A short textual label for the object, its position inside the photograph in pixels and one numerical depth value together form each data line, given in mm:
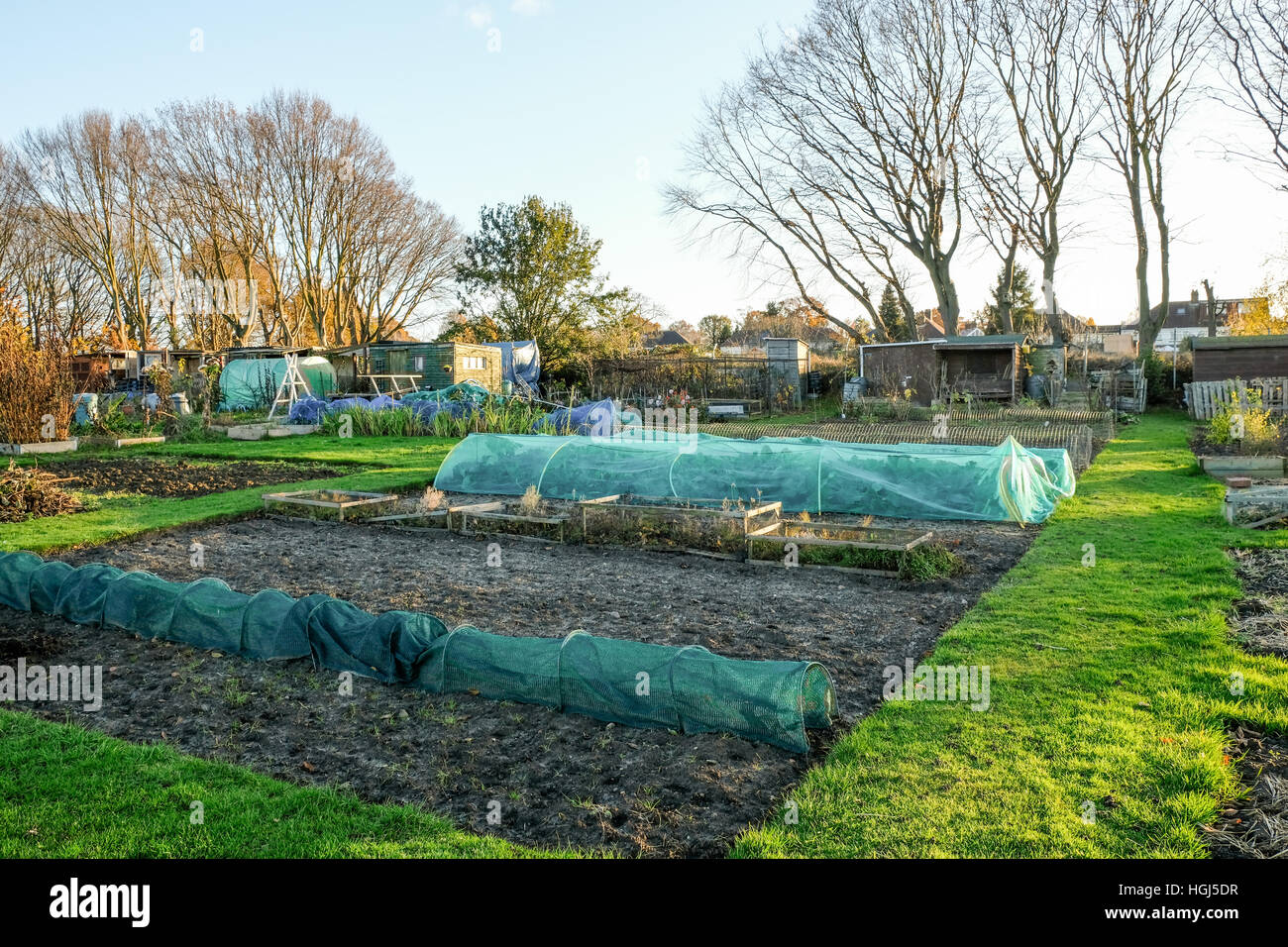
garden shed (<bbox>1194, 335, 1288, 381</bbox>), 24906
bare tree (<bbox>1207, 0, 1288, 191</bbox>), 27156
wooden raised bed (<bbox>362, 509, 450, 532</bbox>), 10984
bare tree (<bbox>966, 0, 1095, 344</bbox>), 31969
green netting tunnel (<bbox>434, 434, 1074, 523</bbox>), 10820
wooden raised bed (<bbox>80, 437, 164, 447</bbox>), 19094
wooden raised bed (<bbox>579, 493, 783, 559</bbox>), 9172
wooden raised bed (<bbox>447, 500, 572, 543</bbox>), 10117
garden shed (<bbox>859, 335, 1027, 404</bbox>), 28873
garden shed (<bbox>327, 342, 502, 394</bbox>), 31219
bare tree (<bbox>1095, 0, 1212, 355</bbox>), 30656
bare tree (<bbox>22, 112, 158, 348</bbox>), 35562
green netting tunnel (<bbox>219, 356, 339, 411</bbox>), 29641
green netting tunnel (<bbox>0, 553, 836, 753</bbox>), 4477
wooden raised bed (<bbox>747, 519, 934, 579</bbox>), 8266
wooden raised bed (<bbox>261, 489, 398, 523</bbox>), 11508
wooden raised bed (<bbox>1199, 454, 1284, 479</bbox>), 12352
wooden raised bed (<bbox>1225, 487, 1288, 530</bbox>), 9102
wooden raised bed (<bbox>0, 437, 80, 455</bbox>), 17281
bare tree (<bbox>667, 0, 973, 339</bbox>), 33062
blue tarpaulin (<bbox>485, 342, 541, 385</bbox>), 34750
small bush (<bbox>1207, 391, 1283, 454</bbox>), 14859
